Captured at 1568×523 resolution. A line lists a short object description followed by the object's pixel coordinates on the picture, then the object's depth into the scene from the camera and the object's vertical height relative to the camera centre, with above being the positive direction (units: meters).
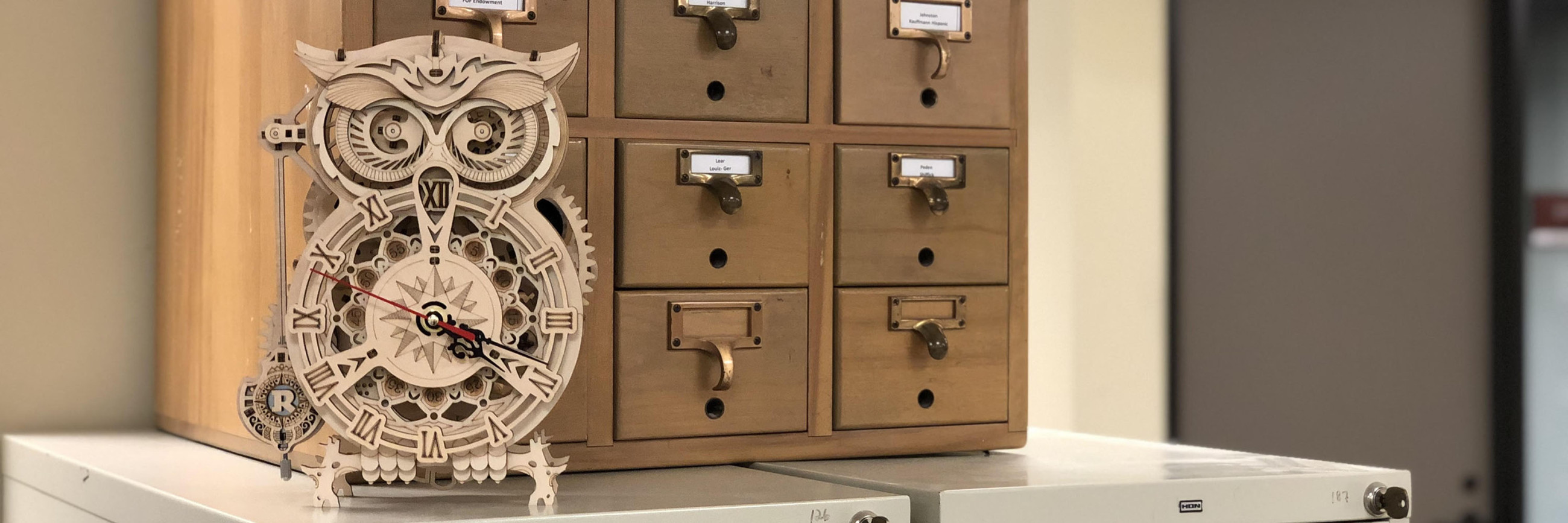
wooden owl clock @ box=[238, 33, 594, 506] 1.34 -0.02
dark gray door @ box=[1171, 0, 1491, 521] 3.08 +0.03
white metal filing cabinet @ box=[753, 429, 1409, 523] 1.44 -0.23
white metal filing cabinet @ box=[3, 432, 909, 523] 1.28 -0.22
